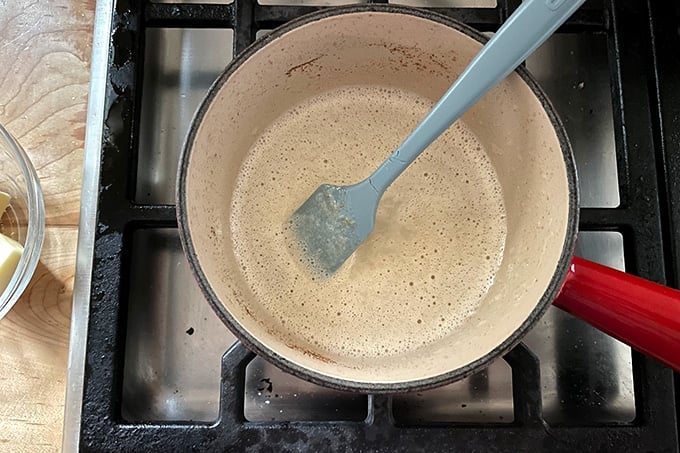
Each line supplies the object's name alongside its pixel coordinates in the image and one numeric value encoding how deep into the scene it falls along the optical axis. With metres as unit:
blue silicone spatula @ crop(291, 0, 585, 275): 0.47
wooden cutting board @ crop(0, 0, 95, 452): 0.58
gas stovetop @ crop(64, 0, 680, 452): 0.56
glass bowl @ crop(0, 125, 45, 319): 0.58
